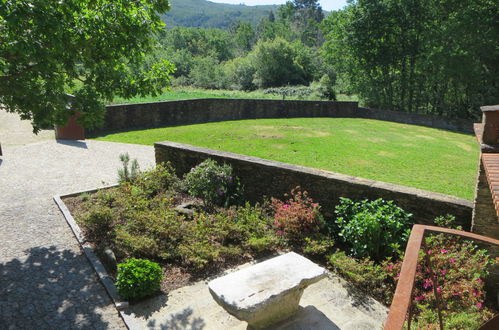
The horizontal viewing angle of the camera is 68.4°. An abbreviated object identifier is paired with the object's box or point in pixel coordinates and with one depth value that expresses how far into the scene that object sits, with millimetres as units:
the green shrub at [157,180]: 9188
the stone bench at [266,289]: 4258
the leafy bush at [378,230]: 6180
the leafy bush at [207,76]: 48156
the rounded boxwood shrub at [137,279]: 5254
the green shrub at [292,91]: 36469
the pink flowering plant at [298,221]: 7020
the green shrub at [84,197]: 9047
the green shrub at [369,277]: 5656
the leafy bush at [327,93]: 30297
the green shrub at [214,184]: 8508
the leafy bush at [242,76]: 48884
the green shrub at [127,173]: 9812
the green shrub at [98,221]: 7141
